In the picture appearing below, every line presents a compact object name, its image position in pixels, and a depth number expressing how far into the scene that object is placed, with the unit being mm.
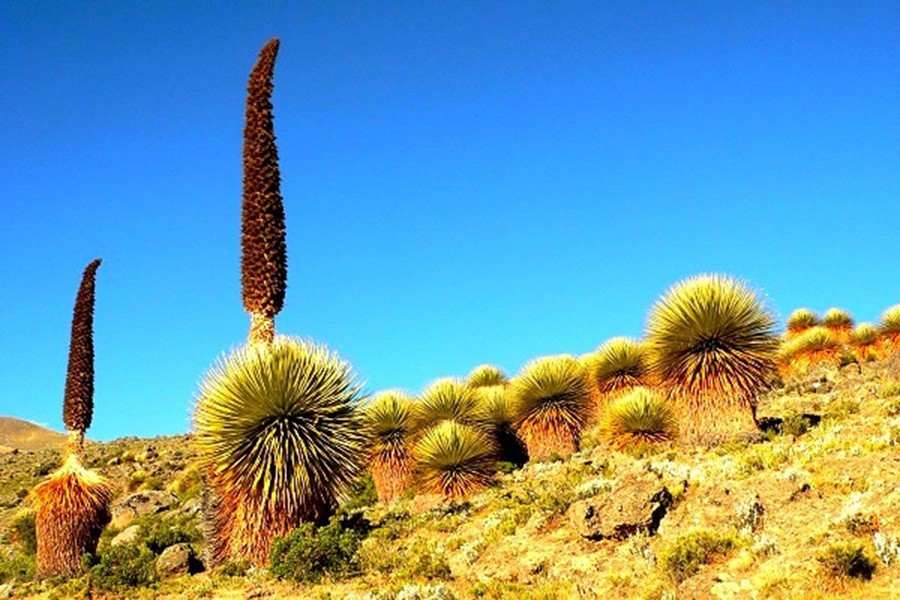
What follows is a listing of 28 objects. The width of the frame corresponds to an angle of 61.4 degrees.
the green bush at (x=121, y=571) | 15711
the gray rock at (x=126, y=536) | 24217
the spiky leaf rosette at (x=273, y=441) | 13602
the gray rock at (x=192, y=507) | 29109
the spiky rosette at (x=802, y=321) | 36750
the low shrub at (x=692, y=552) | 9922
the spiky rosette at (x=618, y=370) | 24547
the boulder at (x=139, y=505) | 30922
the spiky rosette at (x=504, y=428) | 23672
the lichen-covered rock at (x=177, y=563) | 16438
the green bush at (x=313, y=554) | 12727
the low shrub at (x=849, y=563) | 8484
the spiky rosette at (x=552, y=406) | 22578
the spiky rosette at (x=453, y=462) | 19734
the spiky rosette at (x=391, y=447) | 22188
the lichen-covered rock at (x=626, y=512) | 11758
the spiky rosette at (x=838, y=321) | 35625
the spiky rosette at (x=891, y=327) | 30312
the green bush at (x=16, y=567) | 21881
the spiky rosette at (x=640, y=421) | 19734
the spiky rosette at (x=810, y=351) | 31438
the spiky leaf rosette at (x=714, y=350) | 16656
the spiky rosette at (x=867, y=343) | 30734
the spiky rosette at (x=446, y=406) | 23016
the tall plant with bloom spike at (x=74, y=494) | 18594
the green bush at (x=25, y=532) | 27856
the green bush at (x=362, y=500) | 23203
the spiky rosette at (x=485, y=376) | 30984
